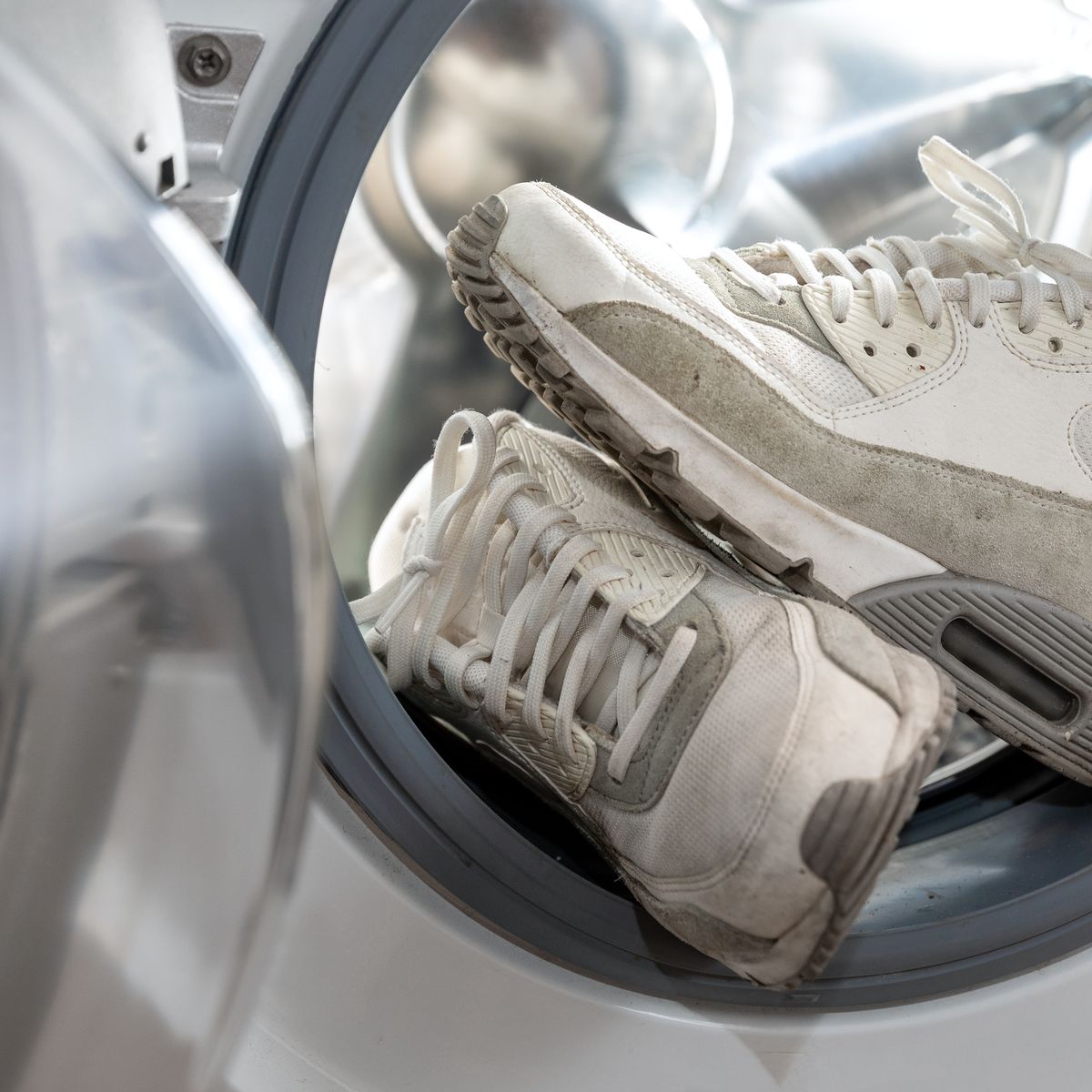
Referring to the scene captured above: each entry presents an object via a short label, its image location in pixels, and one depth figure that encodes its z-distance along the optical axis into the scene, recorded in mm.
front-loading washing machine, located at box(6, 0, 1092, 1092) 436
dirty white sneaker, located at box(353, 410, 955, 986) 372
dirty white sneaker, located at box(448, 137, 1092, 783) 477
